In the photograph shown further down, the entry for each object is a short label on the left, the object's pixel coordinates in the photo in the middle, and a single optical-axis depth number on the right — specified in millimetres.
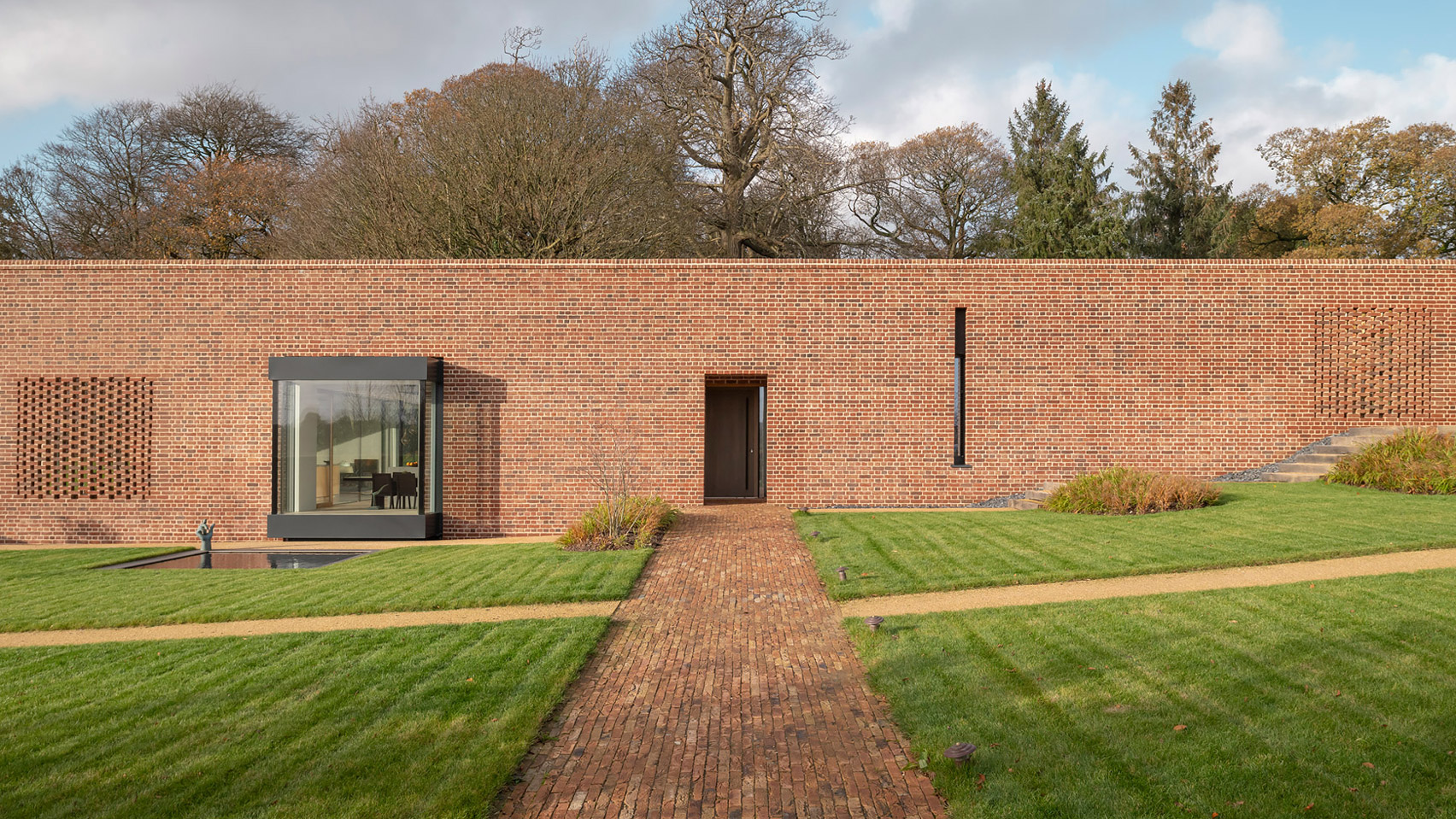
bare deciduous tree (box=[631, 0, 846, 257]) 23734
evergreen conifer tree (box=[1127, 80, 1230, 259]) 26844
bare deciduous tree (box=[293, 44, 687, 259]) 17844
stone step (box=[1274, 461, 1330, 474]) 12719
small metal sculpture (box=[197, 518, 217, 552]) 11211
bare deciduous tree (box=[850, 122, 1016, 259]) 29047
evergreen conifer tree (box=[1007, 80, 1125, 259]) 25422
